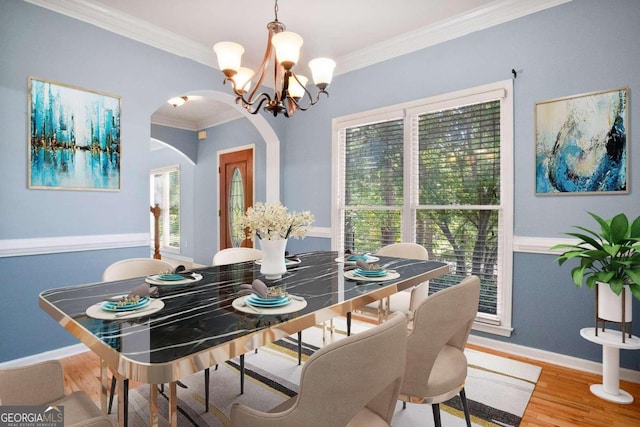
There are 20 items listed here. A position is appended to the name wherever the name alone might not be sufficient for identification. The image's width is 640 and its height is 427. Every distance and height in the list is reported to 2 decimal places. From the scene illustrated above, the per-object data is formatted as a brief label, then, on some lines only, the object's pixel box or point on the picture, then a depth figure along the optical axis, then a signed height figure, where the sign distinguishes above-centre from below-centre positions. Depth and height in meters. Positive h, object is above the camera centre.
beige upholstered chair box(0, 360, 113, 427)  1.12 -0.60
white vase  1.75 -0.24
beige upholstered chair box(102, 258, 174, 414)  1.96 -0.34
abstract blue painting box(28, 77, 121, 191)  2.65 +0.60
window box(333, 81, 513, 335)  2.91 +0.26
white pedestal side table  2.13 -0.98
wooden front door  5.49 +0.38
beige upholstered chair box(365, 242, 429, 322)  2.42 -0.58
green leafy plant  2.01 -0.28
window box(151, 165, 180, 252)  7.22 +0.21
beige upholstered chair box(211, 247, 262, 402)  2.49 -0.33
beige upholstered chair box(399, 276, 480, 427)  1.30 -0.50
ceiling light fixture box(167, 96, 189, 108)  4.89 +1.57
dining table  0.90 -0.36
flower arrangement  1.65 -0.05
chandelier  1.99 +0.91
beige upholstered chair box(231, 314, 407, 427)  0.86 -0.43
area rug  1.96 -1.16
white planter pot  2.12 -0.58
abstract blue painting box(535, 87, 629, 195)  2.38 +0.48
